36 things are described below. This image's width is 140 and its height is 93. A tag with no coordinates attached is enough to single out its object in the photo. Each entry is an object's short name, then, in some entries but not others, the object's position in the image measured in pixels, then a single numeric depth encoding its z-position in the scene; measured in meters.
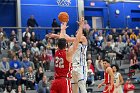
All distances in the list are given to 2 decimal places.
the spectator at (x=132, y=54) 22.73
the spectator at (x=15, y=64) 19.28
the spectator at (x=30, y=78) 18.59
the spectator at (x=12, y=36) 21.69
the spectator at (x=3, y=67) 18.62
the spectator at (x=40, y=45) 21.70
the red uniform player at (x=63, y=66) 9.09
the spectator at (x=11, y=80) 18.09
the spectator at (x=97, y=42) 23.82
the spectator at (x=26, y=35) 21.92
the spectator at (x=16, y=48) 20.53
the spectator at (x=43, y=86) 17.92
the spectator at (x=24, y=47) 20.88
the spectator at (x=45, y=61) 20.36
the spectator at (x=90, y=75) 19.25
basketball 9.74
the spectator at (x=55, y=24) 24.83
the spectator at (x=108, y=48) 22.96
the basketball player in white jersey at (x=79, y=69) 11.13
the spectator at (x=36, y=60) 20.10
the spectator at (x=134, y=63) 21.88
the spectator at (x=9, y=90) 17.60
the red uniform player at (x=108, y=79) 12.90
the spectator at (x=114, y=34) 25.12
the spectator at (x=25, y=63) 19.40
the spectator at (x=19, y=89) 17.54
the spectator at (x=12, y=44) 20.86
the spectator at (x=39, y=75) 19.05
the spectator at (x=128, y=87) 18.72
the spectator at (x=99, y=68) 20.73
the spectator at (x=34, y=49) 20.92
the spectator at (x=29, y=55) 20.28
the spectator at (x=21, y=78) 18.38
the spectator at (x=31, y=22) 24.12
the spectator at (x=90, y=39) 23.39
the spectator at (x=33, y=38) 22.30
